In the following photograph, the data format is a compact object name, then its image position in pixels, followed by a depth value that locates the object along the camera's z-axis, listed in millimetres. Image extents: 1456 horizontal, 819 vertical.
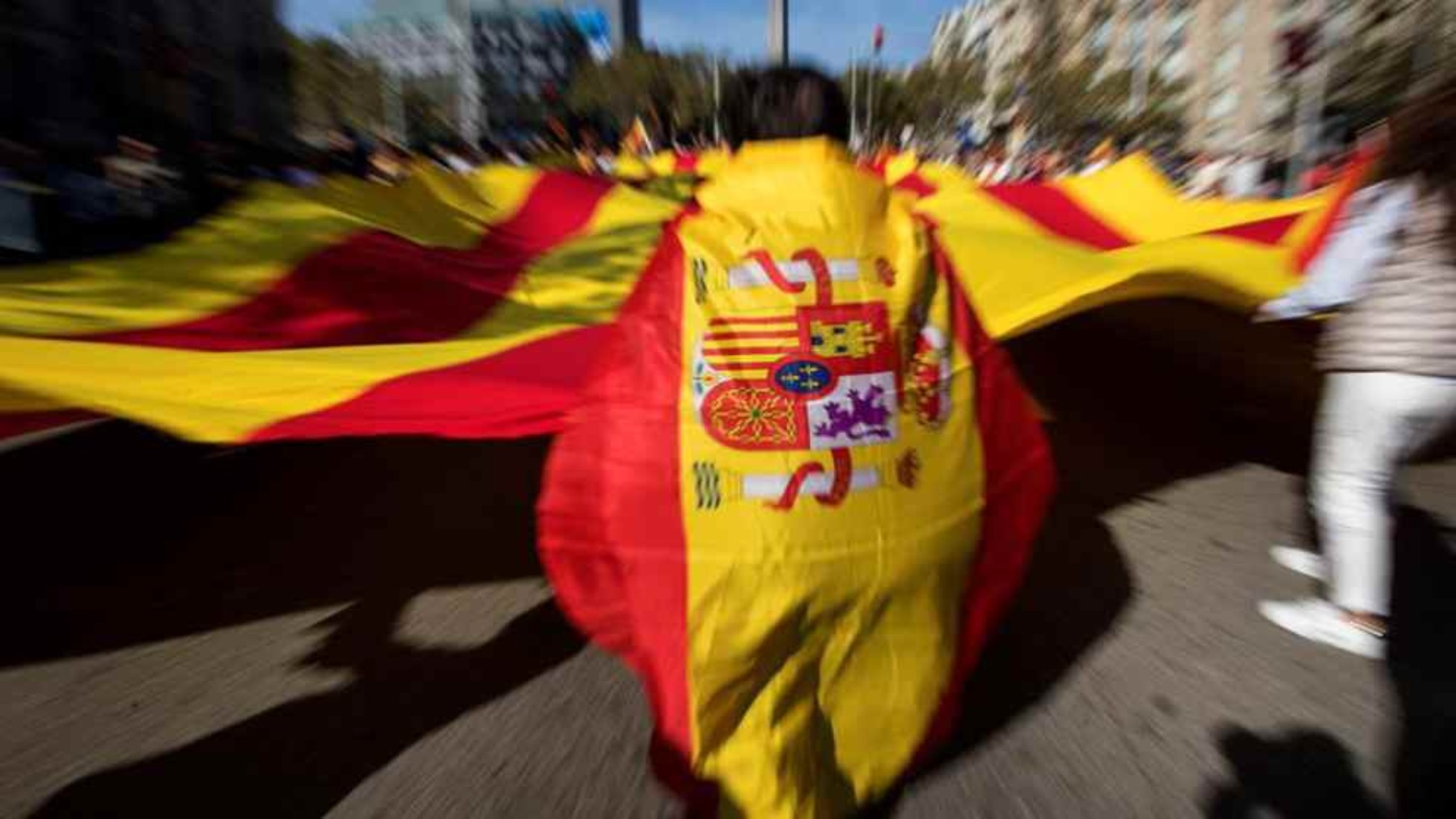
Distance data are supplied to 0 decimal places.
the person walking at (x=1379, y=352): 2363
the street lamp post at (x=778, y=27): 8490
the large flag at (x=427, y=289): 2209
